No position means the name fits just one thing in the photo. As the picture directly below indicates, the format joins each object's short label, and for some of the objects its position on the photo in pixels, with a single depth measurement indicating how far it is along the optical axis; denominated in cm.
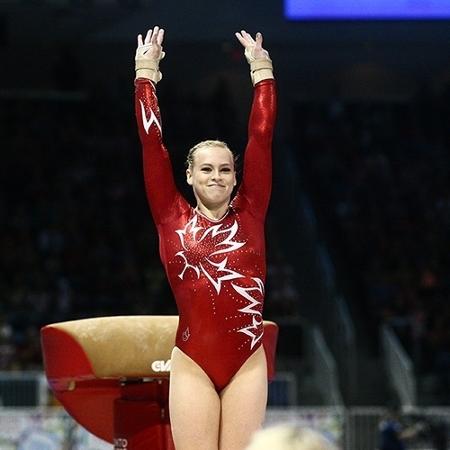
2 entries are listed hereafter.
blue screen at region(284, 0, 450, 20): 2158
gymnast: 777
